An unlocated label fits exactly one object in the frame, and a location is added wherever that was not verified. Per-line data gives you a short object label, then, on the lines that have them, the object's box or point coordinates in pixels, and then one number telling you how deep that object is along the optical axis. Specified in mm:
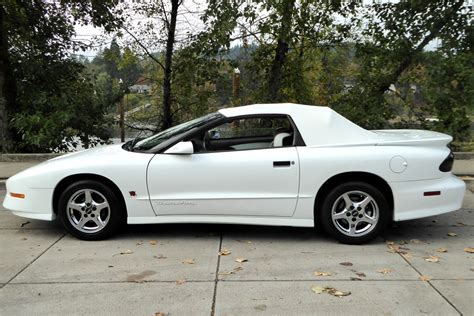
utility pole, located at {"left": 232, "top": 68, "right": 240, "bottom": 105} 11373
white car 4906
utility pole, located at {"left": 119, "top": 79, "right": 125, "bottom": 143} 12234
